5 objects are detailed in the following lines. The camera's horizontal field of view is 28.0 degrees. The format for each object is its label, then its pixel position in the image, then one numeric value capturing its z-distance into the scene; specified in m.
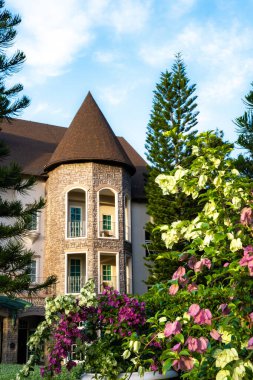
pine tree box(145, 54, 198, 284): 19.83
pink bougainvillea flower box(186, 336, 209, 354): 2.67
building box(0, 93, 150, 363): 19.66
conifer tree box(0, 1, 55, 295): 12.18
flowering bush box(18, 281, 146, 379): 6.66
